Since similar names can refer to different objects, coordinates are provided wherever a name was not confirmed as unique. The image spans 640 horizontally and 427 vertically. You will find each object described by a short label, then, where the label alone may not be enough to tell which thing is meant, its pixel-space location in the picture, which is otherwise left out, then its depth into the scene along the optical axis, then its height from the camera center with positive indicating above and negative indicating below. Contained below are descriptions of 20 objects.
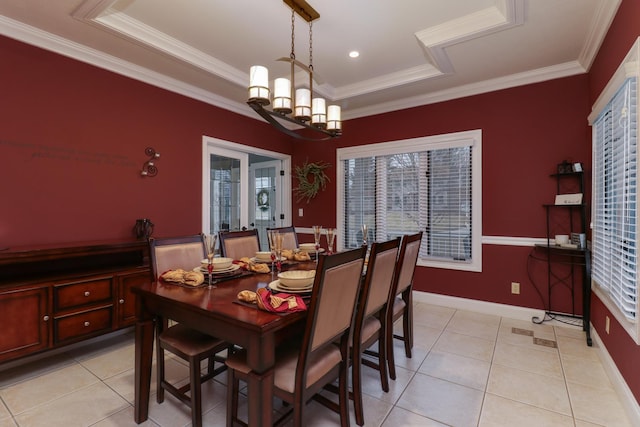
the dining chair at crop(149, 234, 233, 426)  1.70 -0.74
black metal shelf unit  3.05 -0.42
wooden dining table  1.30 -0.52
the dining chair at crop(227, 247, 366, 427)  1.37 -0.71
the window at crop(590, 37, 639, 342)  1.83 +0.09
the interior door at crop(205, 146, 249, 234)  4.16 +0.31
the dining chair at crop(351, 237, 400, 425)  1.76 -0.59
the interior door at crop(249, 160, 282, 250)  5.43 +0.29
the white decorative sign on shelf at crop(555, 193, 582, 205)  3.07 +0.12
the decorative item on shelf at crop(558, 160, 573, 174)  3.15 +0.44
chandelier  2.12 +0.83
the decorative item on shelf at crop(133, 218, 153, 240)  3.21 -0.17
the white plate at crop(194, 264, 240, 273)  2.05 -0.38
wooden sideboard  2.19 -0.64
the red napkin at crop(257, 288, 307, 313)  1.41 -0.42
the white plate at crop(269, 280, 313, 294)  1.68 -0.42
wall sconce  3.39 +0.52
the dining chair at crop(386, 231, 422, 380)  2.23 -0.65
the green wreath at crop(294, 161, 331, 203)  4.96 +0.53
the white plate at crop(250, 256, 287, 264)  2.48 -0.39
